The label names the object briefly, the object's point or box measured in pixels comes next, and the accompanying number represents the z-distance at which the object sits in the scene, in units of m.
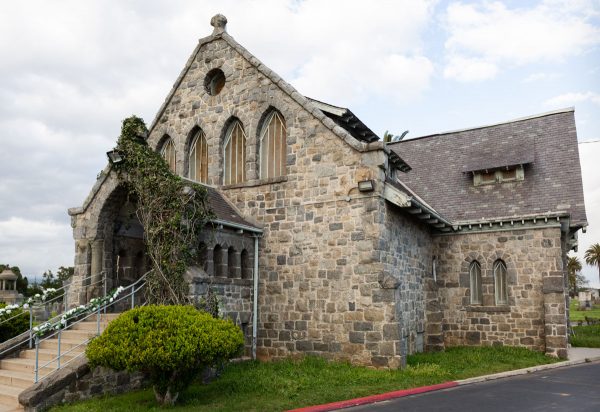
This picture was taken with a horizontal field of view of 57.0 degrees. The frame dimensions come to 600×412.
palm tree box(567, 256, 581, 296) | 71.86
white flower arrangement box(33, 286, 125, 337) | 12.45
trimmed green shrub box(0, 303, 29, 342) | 16.42
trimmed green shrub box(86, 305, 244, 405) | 9.89
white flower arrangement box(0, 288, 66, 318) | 13.20
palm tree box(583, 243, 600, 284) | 71.12
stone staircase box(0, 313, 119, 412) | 11.07
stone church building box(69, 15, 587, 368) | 14.62
